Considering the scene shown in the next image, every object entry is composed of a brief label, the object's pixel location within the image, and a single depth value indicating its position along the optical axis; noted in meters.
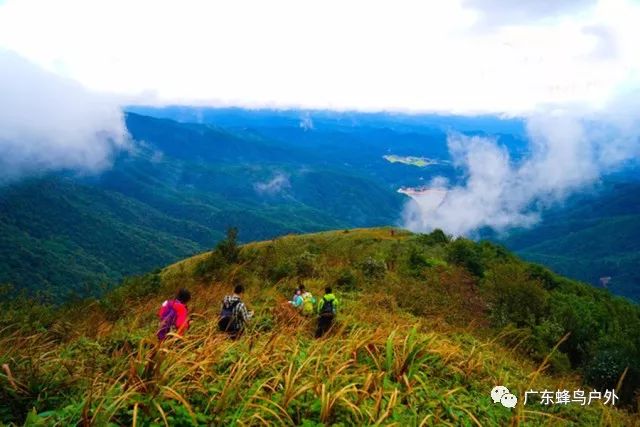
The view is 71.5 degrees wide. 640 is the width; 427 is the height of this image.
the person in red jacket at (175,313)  7.70
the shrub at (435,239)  49.17
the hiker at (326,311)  10.52
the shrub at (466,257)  32.34
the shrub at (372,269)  20.86
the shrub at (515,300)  19.27
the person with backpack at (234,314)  8.32
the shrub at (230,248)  22.16
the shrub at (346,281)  17.84
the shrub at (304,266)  19.07
